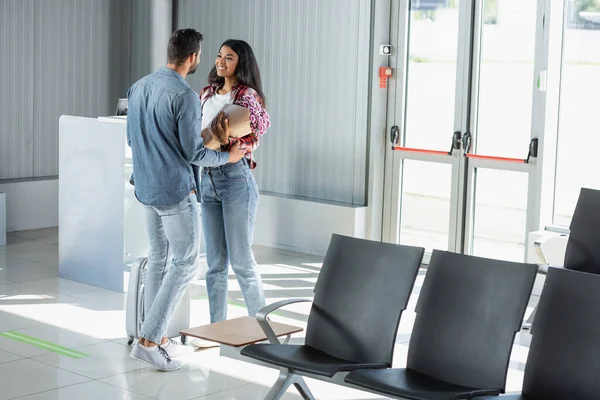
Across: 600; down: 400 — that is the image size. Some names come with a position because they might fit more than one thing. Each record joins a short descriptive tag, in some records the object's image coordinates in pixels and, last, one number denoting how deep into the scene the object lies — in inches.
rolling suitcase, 222.7
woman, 211.0
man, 198.5
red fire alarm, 335.3
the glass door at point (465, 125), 305.9
